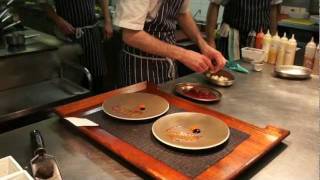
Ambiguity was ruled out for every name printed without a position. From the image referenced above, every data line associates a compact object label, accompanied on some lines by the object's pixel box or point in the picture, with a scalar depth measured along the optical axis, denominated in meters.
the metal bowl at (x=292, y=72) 1.62
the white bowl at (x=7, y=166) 0.77
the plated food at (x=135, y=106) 1.06
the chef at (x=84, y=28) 2.84
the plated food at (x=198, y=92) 1.29
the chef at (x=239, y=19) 2.40
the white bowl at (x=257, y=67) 1.71
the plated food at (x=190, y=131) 0.91
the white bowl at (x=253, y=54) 1.80
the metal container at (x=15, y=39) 1.86
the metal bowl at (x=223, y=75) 1.47
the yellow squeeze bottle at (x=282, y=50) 1.78
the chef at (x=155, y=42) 1.40
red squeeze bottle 1.89
